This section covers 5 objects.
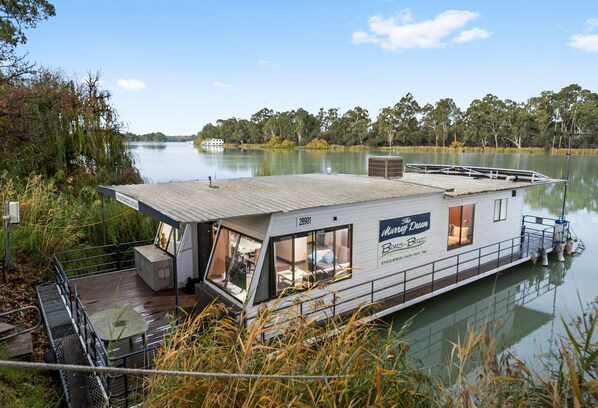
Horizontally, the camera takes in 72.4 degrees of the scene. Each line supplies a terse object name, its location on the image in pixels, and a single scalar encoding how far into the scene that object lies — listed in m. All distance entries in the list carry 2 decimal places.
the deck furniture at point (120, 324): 5.37
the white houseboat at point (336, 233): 7.17
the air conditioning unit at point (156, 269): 8.67
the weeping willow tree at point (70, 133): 13.71
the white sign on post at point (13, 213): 7.74
